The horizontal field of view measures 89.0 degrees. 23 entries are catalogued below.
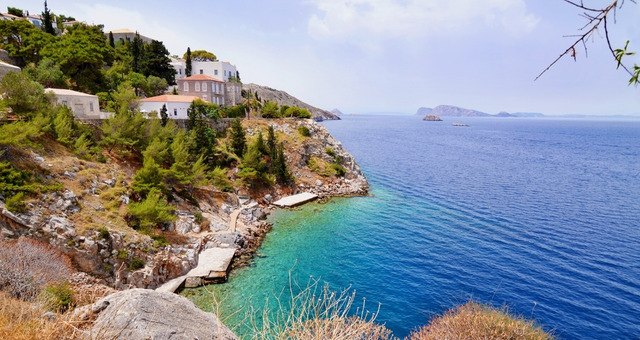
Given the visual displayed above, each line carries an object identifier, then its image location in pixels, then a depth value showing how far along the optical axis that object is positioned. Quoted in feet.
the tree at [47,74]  137.90
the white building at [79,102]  118.32
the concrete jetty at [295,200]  136.54
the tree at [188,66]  232.53
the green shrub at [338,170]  170.09
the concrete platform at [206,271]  76.21
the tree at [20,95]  94.07
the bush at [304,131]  181.83
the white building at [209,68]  229.66
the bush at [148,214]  84.43
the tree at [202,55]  273.75
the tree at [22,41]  158.81
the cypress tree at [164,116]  140.56
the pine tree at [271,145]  156.15
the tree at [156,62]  204.98
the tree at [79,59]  156.66
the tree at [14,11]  226.69
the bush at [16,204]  67.15
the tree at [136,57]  201.67
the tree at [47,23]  188.96
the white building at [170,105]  158.10
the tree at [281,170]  152.86
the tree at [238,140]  154.51
